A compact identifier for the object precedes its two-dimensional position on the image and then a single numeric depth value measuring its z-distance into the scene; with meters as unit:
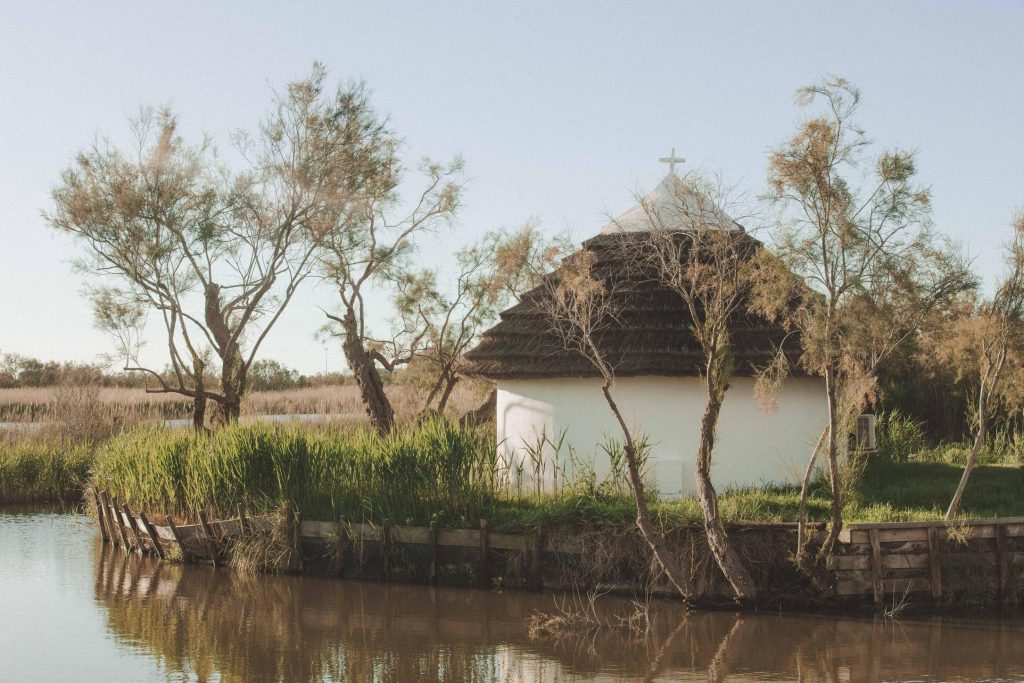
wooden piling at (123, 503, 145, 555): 15.91
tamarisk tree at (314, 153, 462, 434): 21.17
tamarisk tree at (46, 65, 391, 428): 20.42
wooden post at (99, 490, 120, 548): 16.75
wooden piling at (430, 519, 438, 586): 13.63
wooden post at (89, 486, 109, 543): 17.31
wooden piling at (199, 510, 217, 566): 14.95
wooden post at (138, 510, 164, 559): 15.49
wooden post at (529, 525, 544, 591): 12.93
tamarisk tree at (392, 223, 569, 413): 24.20
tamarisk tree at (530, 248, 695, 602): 11.73
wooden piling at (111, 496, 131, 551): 16.56
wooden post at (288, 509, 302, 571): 14.30
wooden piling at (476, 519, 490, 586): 13.31
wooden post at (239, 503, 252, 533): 14.73
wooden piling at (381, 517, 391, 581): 13.85
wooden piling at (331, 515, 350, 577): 14.04
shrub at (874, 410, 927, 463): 18.89
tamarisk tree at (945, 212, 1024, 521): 12.30
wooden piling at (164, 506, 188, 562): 15.11
